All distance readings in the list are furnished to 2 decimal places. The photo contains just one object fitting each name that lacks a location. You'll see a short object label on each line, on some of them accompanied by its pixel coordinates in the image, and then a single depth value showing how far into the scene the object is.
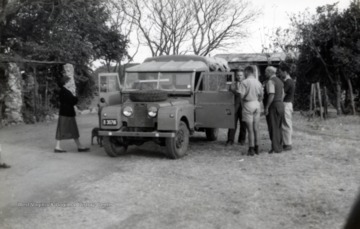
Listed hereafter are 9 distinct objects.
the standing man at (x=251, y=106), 9.30
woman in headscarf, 9.77
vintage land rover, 8.85
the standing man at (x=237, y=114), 9.93
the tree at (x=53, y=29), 16.31
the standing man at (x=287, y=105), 9.84
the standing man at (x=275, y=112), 9.55
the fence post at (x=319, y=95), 17.07
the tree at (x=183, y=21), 35.06
